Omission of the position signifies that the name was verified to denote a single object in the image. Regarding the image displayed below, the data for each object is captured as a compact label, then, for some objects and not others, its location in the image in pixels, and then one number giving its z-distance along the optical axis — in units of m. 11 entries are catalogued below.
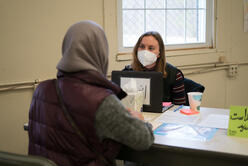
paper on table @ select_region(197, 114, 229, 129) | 1.57
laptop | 1.83
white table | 1.23
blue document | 1.41
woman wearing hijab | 1.17
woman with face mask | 2.24
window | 3.13
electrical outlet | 3.65
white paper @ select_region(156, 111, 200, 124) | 1.66
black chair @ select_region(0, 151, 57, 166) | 1.01
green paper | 1.40
